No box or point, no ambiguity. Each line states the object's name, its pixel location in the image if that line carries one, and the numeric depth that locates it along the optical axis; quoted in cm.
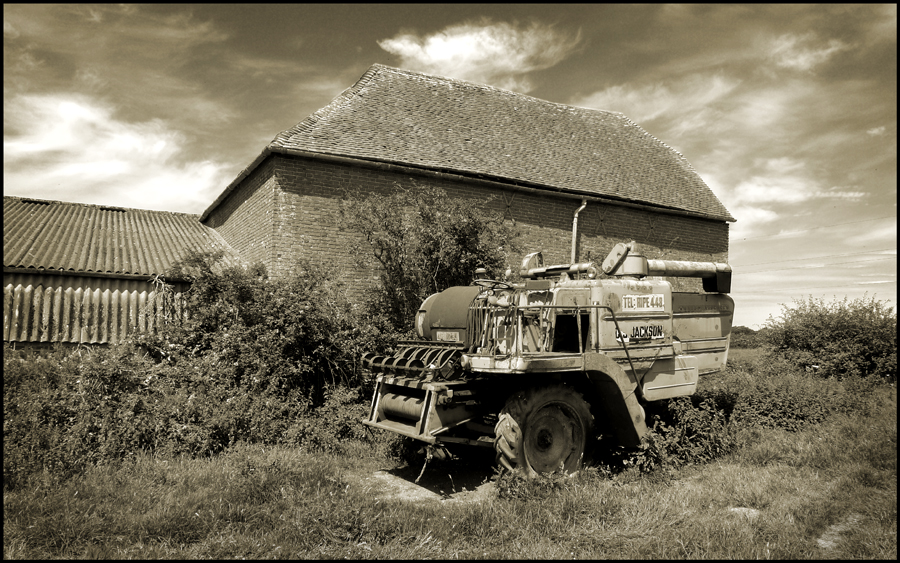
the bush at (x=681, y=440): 724
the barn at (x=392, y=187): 1197
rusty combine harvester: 669
